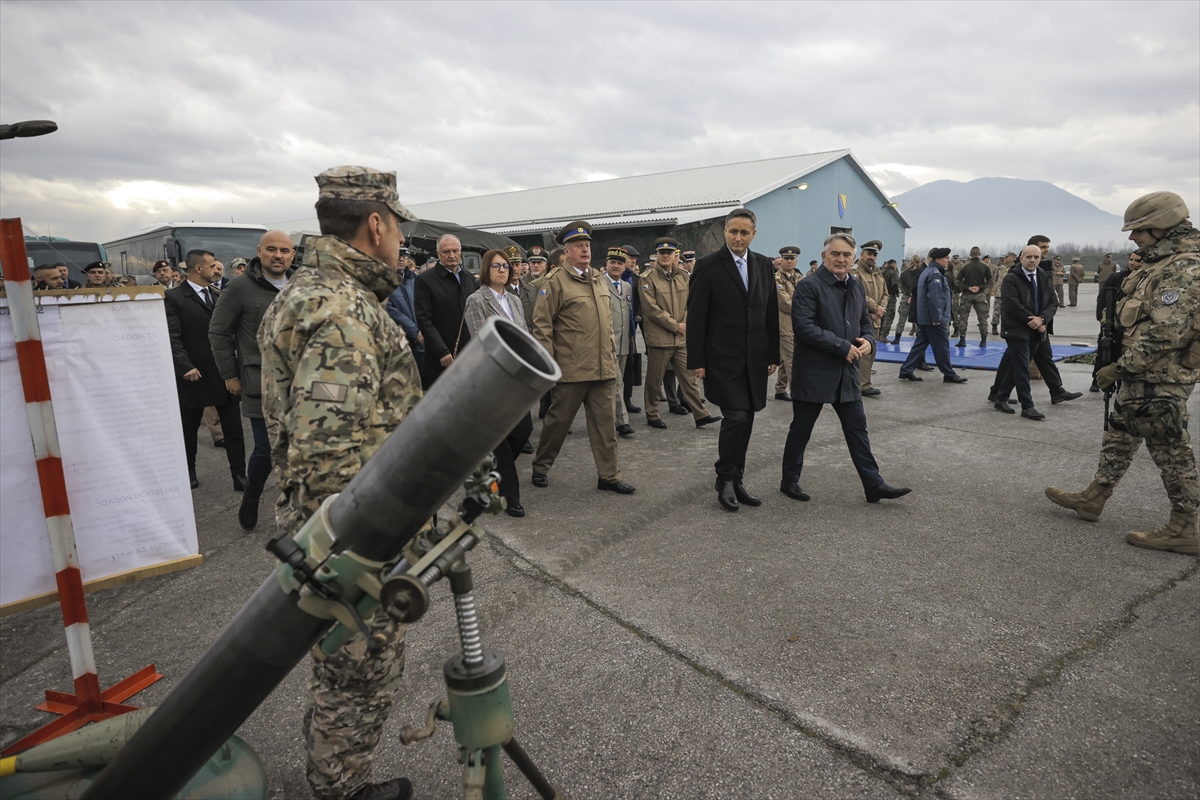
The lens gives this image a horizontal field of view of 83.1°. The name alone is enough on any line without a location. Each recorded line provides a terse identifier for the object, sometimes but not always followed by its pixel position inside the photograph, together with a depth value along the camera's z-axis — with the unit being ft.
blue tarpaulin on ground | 37.70
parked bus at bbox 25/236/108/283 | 44.78
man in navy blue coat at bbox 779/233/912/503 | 15.98
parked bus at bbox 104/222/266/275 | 51.19
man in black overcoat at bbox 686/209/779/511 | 16.06
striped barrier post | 8.47
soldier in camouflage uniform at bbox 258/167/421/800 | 5.67
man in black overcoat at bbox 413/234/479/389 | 19.51
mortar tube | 3.86
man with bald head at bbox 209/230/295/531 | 15.75
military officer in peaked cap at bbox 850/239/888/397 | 32.30
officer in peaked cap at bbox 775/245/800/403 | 31.04
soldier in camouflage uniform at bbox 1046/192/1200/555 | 12.82
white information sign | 9.88
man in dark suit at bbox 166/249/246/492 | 18.42
